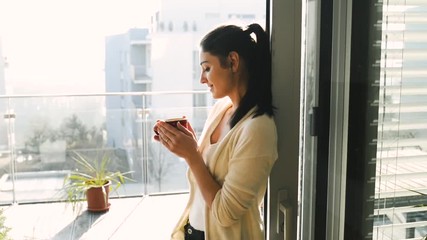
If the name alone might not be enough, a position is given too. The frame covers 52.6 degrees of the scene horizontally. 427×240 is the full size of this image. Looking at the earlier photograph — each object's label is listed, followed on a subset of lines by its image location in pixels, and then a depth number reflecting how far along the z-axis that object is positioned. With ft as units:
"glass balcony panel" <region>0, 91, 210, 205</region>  12.25
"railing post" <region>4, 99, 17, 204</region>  12.17
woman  3.68
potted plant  11.88
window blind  2.66
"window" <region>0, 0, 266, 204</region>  11.69
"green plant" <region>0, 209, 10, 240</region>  8.04
